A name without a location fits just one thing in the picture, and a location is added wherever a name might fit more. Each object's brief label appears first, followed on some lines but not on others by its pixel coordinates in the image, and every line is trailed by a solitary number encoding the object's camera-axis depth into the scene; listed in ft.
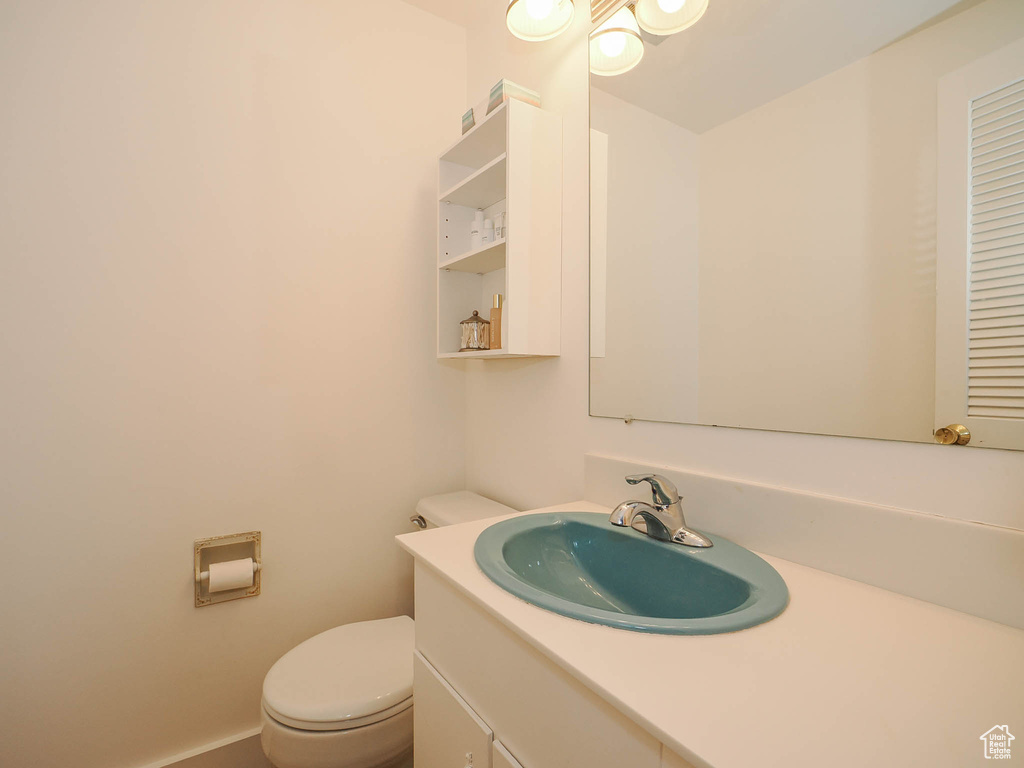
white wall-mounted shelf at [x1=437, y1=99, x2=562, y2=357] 3.74
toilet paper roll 4.01
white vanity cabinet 1.62
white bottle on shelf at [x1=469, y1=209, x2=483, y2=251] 4.70
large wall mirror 1.98
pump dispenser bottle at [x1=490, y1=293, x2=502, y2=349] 4.26
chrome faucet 2.70
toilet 3.23
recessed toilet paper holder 4.10
